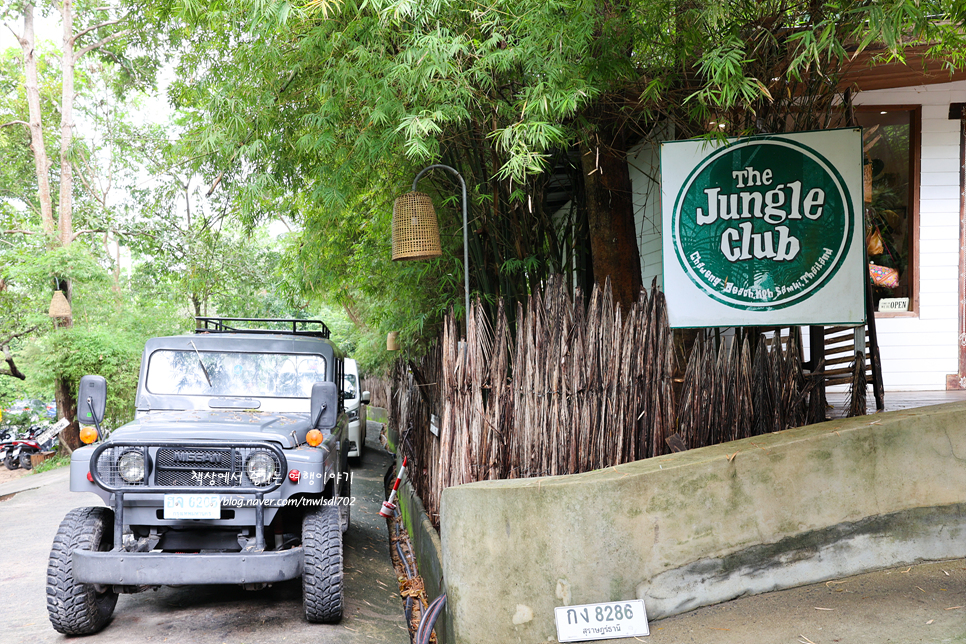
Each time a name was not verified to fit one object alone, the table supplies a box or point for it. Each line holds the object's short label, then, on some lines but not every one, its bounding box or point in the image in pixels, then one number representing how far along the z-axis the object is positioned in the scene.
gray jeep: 4.38
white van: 11.70
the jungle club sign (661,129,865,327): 4.16
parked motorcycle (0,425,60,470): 15.58
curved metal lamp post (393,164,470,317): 5.59
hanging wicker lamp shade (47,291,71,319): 13.39
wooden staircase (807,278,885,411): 4.52
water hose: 3.71
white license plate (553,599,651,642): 3.36
